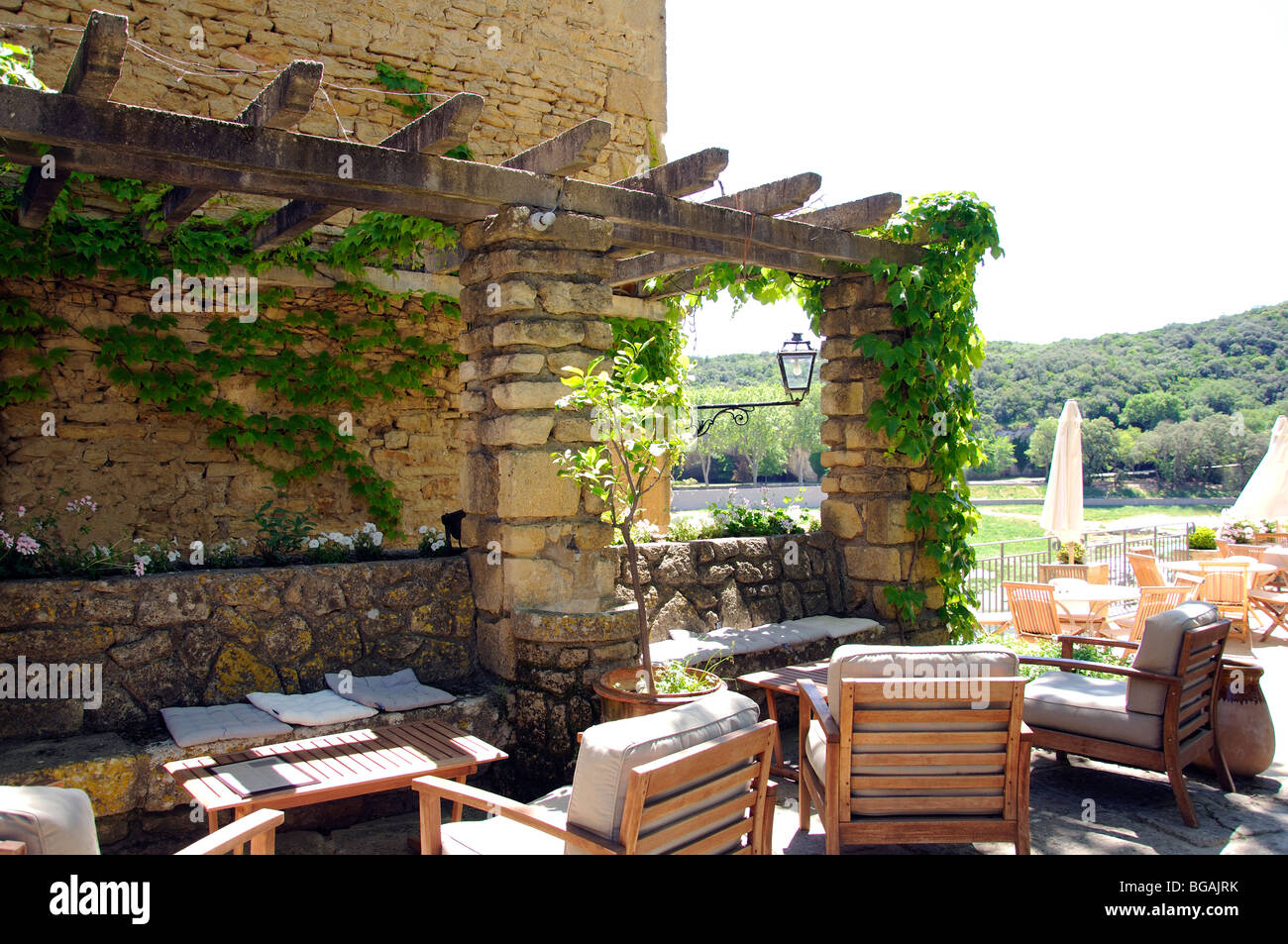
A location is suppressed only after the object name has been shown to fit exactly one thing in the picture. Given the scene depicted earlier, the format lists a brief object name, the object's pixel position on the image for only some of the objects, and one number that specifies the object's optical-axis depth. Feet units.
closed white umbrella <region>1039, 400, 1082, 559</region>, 26.61
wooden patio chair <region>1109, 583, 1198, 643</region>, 21.40
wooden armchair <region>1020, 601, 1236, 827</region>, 12.29
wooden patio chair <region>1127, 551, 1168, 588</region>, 25.76
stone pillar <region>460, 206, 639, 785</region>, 13.44
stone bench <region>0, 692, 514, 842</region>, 10.15
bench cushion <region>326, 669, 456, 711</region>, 12.51
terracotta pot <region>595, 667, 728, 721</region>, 12.10
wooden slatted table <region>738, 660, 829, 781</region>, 13.34
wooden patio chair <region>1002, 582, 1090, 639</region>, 21.36
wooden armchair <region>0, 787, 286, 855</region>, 5.80
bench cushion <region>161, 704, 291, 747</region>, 10.93
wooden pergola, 10.23
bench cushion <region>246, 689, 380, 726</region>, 11.71
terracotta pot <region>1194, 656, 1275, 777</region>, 13.60
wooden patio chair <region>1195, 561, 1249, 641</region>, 23.89
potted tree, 12.32
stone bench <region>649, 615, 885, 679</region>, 15.44
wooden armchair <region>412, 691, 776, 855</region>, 7.57
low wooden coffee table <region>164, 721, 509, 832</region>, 9.19
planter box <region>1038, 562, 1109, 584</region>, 25.32
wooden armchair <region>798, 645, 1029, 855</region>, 10.17
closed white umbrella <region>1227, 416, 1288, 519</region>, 30.96
